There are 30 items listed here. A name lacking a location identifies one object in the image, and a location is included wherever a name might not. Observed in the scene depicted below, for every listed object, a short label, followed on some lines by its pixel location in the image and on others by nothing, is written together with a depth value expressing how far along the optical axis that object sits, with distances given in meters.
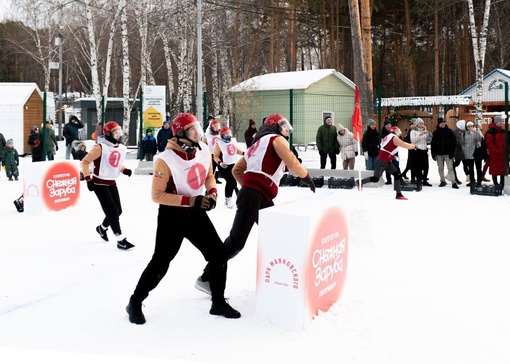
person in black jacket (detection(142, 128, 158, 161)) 20.09
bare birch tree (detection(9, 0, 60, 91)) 40.09
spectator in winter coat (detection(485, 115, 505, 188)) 13.93
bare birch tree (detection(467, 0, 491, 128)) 25.06
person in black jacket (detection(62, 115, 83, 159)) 19.78
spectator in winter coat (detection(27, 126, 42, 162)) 19.26
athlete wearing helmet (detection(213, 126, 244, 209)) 11.98
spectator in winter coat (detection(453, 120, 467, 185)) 15.18
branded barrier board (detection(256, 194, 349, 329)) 4.82
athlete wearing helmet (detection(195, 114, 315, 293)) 5.86
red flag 10.85
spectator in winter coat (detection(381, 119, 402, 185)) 13.93
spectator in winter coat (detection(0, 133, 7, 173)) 18.44
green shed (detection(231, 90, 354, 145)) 33.00
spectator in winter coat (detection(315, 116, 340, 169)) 16.94
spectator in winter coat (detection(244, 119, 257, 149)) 17.02
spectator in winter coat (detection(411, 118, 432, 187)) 15.05
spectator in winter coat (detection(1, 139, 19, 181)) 17.22
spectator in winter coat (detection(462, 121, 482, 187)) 14.79
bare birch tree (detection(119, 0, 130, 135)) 25.14
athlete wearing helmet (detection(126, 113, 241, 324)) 5.10
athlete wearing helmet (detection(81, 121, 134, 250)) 8.20
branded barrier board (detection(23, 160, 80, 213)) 10.92
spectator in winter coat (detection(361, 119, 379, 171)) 16.52
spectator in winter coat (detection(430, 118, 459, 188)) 15.08
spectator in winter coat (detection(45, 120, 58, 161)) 20.23
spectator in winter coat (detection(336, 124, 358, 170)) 16.62
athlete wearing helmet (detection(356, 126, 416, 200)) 13.09
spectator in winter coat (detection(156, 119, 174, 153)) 19.02
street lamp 32.55
